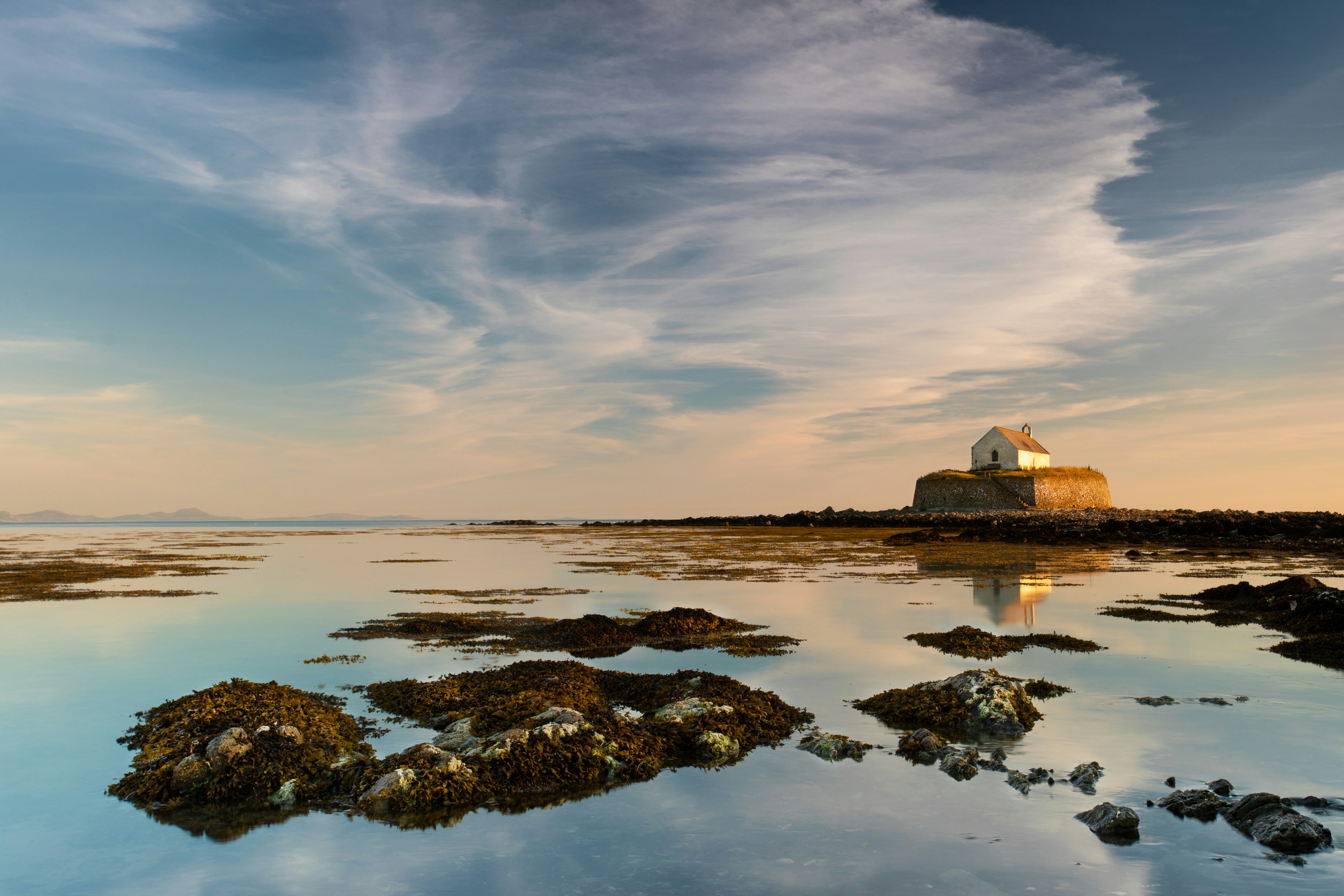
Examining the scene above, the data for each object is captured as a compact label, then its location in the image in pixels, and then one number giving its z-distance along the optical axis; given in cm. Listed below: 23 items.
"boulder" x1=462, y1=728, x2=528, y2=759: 680
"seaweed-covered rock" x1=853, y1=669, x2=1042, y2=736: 802
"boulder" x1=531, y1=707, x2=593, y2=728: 729
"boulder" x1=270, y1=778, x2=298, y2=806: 625
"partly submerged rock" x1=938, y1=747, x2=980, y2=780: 667
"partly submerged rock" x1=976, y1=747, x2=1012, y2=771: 682
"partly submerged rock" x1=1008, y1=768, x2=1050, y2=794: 630
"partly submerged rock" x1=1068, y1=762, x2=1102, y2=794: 622
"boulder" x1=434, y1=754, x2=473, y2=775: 636
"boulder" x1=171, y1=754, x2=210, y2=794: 643
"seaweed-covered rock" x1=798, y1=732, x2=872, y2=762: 724
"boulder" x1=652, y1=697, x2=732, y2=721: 803
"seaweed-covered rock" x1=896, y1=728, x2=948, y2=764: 712
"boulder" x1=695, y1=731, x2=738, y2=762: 736
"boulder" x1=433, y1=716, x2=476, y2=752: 741
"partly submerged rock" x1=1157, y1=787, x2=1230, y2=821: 564
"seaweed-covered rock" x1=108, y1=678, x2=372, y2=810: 641
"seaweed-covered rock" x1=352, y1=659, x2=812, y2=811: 646
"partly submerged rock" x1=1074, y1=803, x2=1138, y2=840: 534
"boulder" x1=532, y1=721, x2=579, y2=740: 700
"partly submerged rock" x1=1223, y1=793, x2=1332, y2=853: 505
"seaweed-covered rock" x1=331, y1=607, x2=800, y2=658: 1308
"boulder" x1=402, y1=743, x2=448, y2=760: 652
